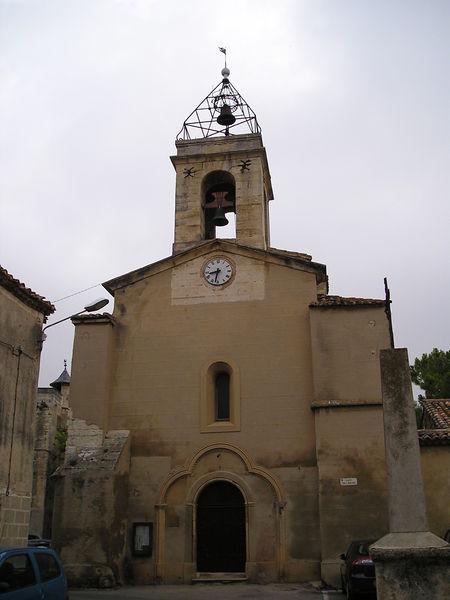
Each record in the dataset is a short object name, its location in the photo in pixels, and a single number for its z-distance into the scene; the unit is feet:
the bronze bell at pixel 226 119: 77.61
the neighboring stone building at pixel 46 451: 100.78
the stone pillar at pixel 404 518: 24.07
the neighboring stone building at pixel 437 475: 54.90
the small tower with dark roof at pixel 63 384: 128.34
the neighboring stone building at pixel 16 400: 40.27
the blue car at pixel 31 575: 26.94
